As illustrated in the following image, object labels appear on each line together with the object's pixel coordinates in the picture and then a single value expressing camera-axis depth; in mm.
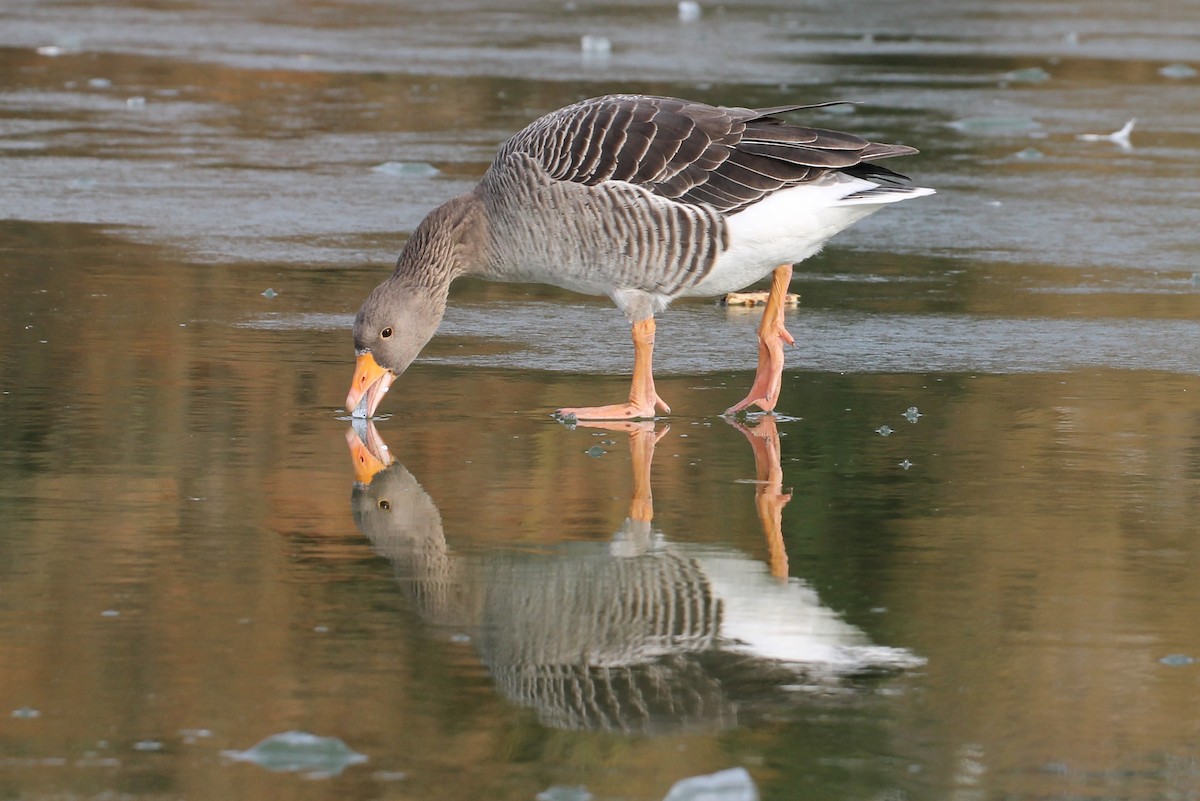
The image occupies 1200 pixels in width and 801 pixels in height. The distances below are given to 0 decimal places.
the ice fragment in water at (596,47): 40625
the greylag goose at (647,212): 14633
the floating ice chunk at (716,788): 7590
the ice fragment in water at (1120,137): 31330
